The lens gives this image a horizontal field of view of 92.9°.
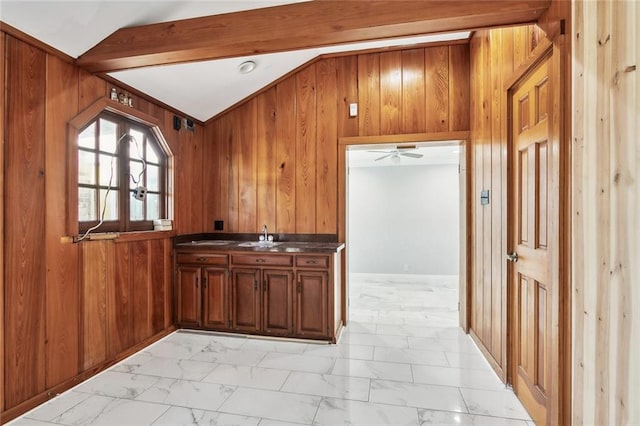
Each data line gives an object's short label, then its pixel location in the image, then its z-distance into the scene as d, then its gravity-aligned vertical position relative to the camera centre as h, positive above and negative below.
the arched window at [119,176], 2.50 +0.35
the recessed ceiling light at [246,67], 3.05 +1.49
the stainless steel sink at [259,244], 3.28 -0.35
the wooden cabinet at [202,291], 3.27 -0.86
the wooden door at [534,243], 1.62 -0.19
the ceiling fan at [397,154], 4.84 +0.95
